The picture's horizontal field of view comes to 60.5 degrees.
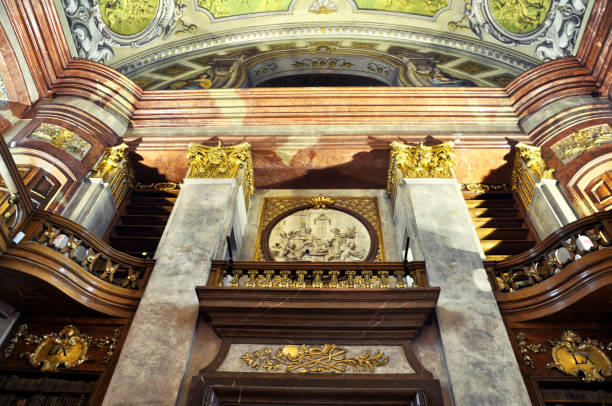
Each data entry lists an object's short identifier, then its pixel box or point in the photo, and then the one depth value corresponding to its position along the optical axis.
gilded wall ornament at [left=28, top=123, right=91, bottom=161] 7.63
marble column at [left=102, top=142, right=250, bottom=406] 4.94
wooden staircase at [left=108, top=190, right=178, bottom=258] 7.79
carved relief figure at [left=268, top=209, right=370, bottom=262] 7.64
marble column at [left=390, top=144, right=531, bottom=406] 4.91
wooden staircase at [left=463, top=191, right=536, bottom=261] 7.58
